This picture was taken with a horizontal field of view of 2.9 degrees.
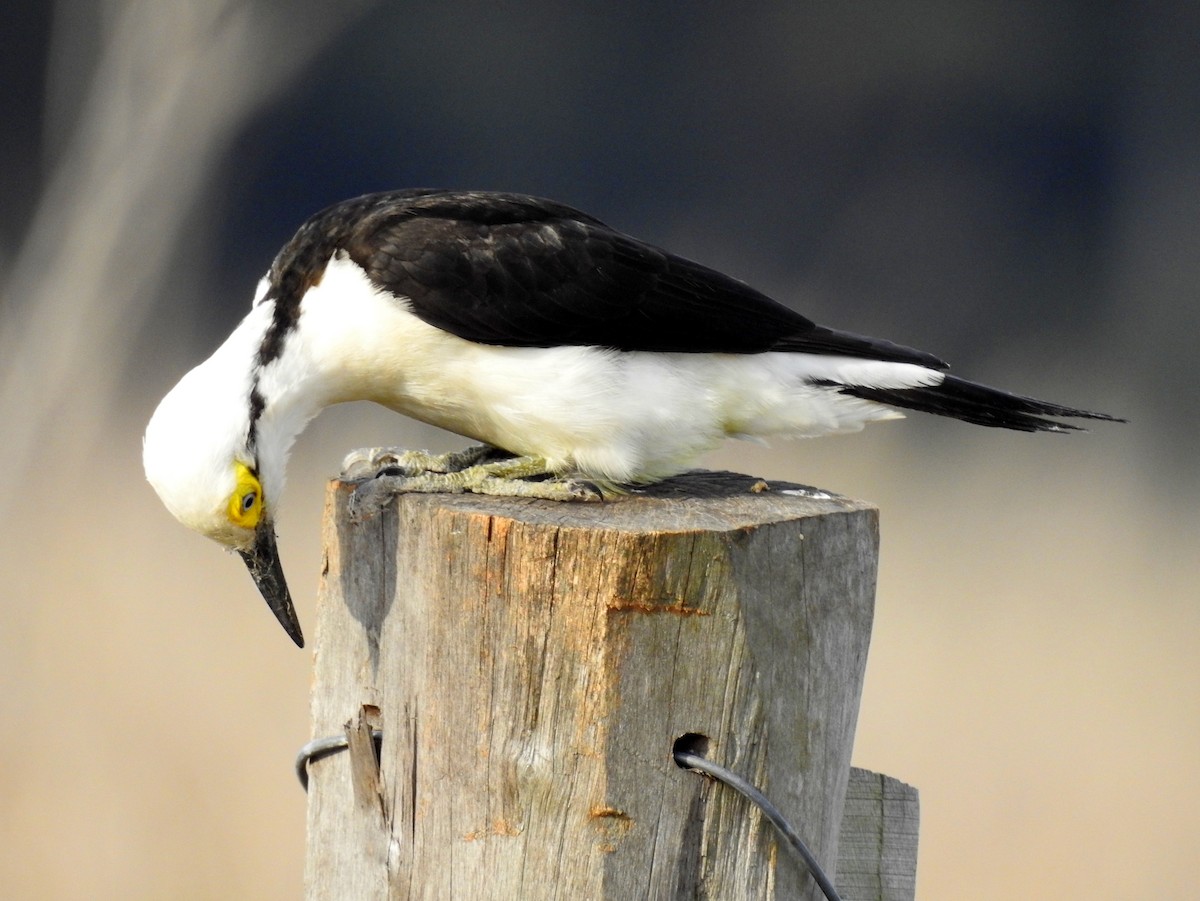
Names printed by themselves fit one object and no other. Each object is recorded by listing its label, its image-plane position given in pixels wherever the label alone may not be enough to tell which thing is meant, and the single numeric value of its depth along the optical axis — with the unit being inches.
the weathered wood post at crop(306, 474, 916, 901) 218.5
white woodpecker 222.4
